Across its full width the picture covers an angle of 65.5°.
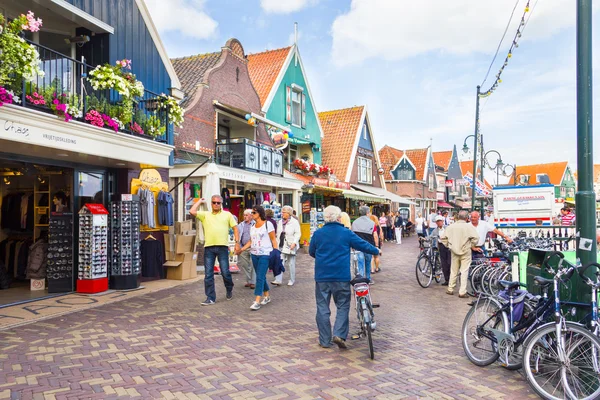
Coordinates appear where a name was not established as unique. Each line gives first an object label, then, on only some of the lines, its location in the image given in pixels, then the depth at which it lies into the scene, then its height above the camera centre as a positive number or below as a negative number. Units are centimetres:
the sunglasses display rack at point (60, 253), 877 -89
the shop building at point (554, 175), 7074 +455
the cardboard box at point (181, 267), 1088 -142
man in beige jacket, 880 -78
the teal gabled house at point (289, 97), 2062 +507
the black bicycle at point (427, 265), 1019 -132
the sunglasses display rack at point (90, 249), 880 -80
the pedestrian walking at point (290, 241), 1017 -78
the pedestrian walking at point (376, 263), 1234 -156
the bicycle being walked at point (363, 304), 530 -116
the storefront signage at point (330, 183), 2145 +108
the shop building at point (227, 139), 1369 +229
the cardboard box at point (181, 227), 1144 -51
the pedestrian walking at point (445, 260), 1030 -122
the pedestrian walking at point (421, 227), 2238 -108
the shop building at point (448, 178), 5072 +308
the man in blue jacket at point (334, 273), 552 -81
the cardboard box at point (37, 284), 916 -152
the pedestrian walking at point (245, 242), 996 -81
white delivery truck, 1354 -1
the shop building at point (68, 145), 723 +102
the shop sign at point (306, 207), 2064 -6
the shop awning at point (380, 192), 2786 +80
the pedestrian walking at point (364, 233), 943 -56
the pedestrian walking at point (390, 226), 2594 -116
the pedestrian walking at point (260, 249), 774 -72
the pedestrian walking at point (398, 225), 2375 -112
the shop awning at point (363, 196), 2309 +47
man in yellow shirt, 798 -58
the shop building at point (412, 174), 4234 +287
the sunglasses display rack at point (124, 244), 927 -75
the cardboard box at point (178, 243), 1105 -88
